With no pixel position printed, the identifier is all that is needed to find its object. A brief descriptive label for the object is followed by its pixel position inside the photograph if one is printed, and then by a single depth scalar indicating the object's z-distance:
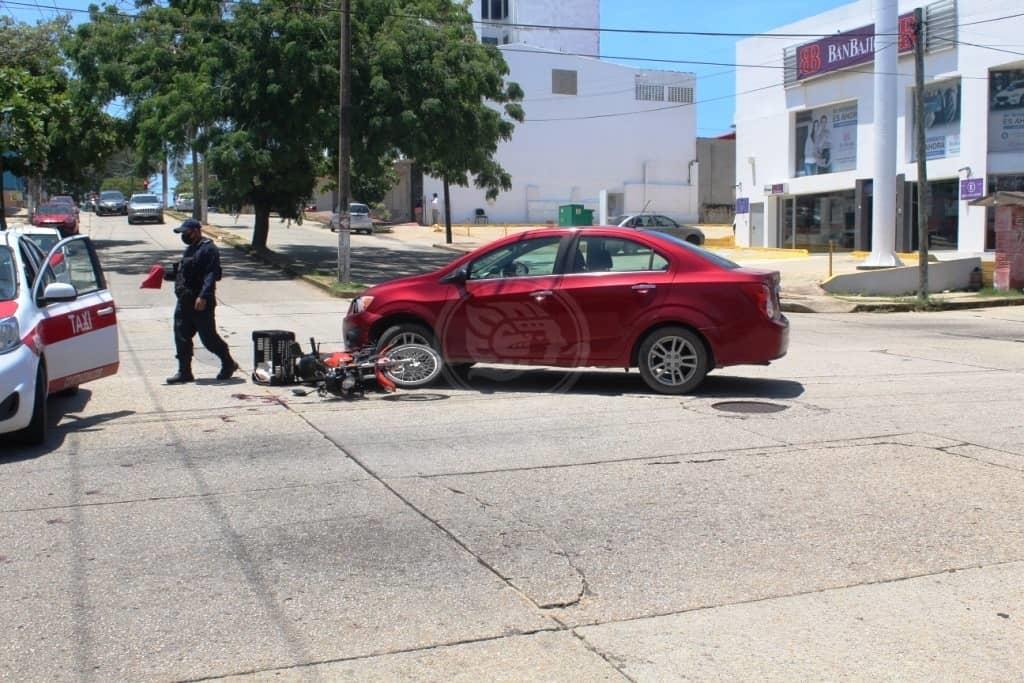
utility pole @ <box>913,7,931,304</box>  23.72
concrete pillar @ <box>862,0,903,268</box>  29.75
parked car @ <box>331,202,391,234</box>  55.09
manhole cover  9.80
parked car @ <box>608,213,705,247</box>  43.06
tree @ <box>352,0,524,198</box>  27.98
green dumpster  47.12
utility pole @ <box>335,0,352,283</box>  23.31
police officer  11.19
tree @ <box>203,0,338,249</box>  27.58
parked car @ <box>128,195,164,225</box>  53.40
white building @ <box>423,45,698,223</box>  67.88
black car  65.38
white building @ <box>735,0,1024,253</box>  32.38
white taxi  7.80
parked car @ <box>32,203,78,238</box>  36.94
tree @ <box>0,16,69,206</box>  24.78
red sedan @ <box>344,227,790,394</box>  10.24
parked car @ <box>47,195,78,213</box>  43.58
